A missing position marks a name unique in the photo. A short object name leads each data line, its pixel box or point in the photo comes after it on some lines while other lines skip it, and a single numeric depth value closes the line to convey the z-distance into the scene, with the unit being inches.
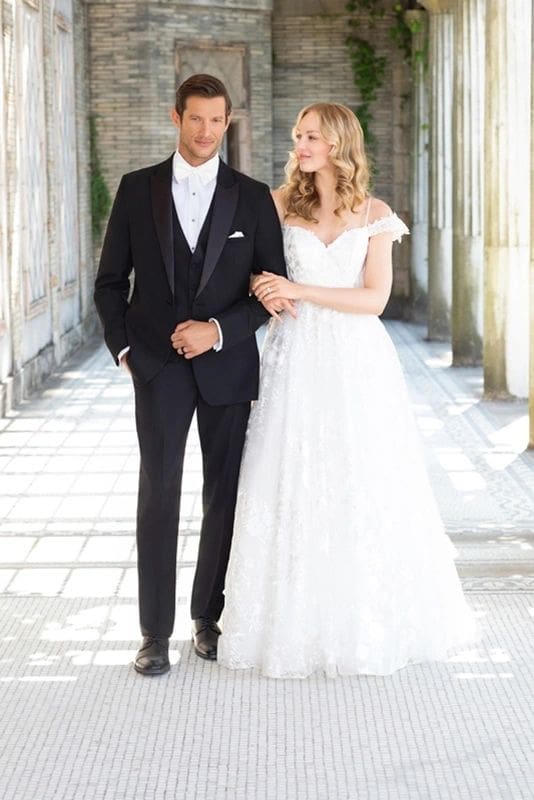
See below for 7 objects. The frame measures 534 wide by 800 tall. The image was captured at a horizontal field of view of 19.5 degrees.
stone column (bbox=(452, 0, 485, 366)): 608.1
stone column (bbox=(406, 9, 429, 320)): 826.2
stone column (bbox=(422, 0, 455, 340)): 714.2
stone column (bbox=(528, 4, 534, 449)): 411.2
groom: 207.9
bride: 213.9
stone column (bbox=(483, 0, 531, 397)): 518.6
